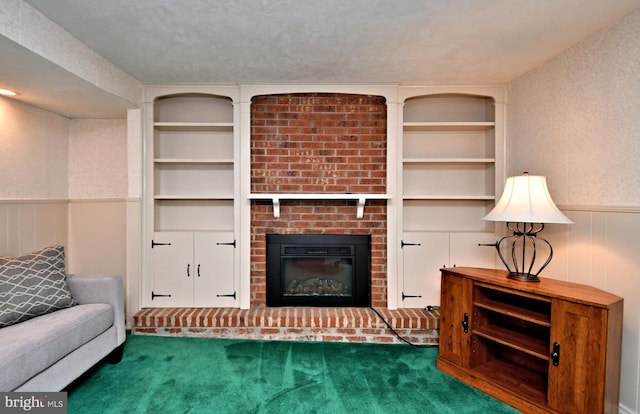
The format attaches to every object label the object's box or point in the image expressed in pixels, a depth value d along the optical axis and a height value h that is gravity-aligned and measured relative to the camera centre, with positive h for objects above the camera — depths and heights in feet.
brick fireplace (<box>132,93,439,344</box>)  9.91 +0.98
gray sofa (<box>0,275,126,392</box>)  5.08 -2.62
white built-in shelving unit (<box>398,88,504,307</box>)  9.67 +0.41
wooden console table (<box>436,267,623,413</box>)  5.24 -2.77
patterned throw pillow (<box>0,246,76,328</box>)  6.12 -1.86
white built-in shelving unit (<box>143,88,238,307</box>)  9.64 -0.07
